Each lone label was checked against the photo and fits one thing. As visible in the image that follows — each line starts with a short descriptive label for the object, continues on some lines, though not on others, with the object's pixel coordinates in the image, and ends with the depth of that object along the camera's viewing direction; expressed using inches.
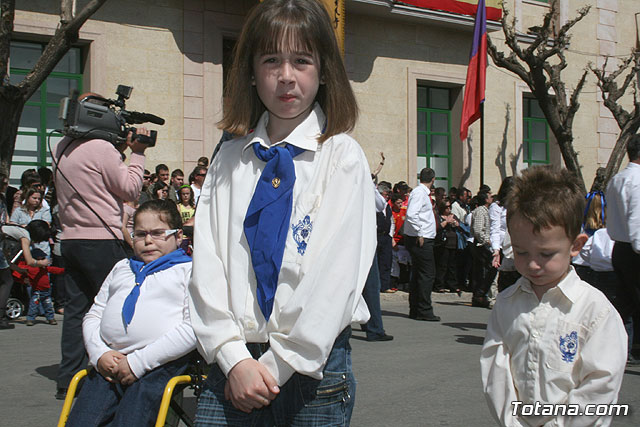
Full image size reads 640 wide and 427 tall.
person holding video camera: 191.9
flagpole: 650.3
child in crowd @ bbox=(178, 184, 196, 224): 387.5
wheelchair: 117.2
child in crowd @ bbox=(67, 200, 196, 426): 123.5
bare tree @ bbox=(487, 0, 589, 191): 629.3
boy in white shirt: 91.4
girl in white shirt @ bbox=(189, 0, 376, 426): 77.6
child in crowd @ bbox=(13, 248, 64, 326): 340.5
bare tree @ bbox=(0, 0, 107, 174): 374.0
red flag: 639.1
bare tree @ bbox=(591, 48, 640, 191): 694.5
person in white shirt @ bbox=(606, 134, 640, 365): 239.1
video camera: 192.2
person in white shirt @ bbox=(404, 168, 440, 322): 373.1
